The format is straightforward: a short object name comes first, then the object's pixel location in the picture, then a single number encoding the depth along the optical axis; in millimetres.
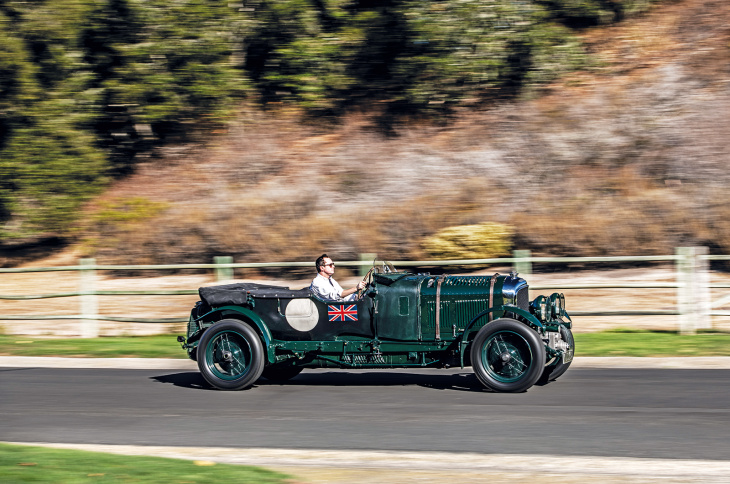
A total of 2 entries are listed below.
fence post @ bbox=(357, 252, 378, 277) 16422
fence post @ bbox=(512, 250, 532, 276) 15593
